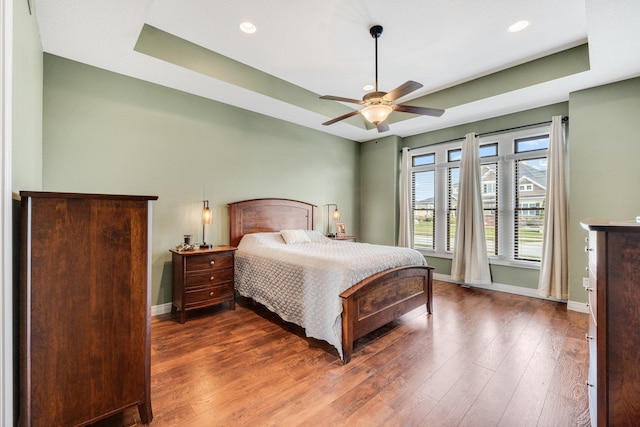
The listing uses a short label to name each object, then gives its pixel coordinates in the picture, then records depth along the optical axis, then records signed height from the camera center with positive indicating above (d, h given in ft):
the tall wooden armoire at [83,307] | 4.21 -1.55
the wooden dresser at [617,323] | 3.93 -1.60
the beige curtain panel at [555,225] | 12.31 -0.53
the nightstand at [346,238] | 16.68 -1.50
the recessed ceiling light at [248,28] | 8.87 +6.05
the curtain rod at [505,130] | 12.49 +4.29
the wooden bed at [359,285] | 7.89 -2.38
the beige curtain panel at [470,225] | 14.62 -0.63
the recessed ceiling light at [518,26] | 8.73 +6.01
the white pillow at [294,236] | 13.32 -1.13
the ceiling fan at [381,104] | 8.43 +3.53
